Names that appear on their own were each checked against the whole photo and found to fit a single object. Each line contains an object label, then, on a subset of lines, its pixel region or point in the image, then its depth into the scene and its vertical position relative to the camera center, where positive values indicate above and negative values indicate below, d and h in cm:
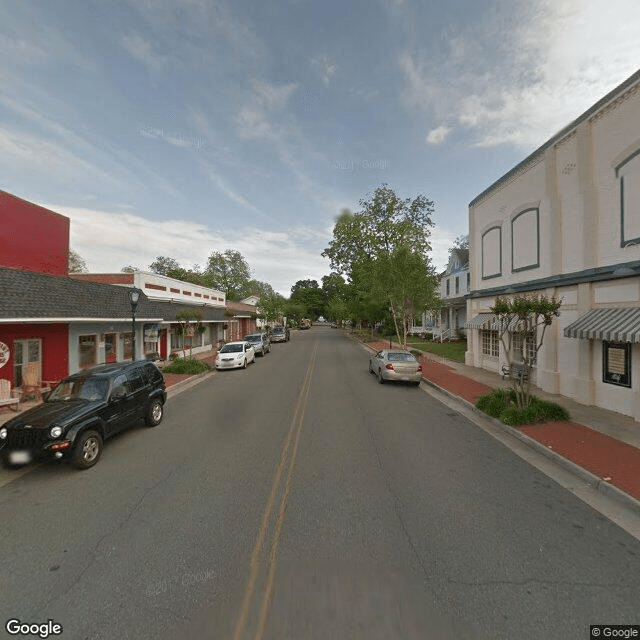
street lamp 1171 +92
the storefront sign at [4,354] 980 -98
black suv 539 -182
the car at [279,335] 3709 -151
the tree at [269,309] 5001 +223
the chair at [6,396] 882 -212
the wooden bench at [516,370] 1247 -196
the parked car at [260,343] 2366 -158
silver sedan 1273 -186
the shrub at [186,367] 1619 -234
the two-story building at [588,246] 838 +248
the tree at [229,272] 6475 +1047
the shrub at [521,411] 782 -229
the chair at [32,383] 1009 -198
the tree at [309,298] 10301 +805
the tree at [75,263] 5534 +1080
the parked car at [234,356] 1750 -190
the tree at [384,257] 2228 +709
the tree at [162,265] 8362 +1534
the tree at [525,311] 778 +28
